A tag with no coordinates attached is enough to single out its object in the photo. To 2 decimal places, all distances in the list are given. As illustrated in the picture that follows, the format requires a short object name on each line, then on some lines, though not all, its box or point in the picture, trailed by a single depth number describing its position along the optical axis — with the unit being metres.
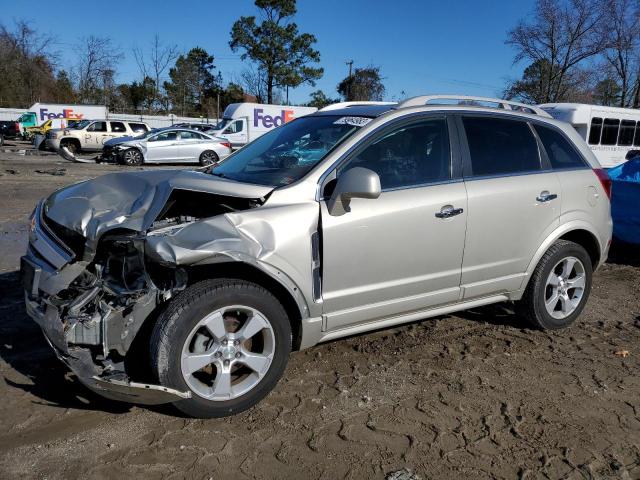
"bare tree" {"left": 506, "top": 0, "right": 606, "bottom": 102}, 36.72
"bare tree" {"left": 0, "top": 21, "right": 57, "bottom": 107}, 50.50
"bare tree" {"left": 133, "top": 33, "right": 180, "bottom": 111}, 56.03
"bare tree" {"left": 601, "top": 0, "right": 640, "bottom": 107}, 36.31
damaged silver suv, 2.93
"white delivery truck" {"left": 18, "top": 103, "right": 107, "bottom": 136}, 37.47
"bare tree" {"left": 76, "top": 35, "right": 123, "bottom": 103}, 54.25
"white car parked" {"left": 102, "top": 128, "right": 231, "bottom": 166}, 20.39
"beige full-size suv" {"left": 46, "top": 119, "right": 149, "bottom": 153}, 24.48
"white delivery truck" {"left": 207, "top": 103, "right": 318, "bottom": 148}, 26.75
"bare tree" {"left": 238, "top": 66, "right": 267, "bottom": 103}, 53.66
